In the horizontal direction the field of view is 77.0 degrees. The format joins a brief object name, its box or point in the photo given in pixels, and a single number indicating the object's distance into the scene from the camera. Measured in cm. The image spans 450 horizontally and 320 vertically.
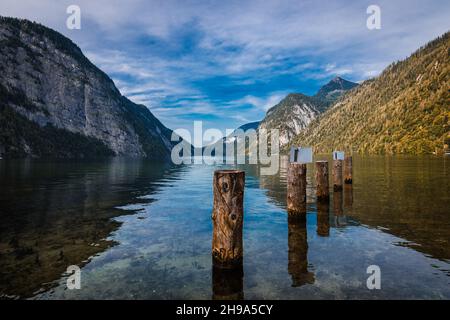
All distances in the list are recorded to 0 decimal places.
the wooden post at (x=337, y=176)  2245
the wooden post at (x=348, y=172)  2739
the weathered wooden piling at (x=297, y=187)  1349
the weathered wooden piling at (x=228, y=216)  809
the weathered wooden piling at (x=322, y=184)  1811
